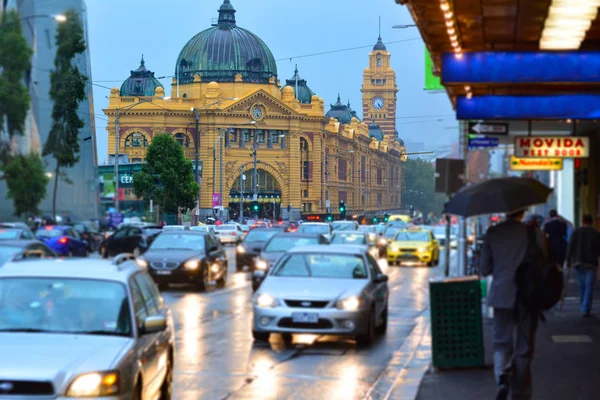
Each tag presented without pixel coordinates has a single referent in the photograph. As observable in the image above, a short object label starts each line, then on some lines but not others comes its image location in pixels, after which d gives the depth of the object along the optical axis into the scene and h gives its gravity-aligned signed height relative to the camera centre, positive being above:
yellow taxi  40.88 -2.20
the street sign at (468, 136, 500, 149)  20.08 +0.76
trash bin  13.04 -1.56
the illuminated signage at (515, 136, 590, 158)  20.61 +0.70
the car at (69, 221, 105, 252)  33.81 -1.34
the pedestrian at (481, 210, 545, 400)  9.81 -1.09
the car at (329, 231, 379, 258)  39.41 -1.76
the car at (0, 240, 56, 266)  17.77 -0.91
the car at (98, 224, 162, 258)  37.16 -1.71
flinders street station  120.38 +6.66
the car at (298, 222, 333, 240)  44.72 -1.62
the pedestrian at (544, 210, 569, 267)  22.45 -0.94
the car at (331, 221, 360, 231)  54.62 -1.88
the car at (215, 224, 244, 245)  64.25 -2.60
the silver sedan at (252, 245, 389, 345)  15.55 -1.51
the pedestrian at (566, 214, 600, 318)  17.95 -1.11
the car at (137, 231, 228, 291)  26.97 -1.70
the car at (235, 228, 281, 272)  35.72 -1.83
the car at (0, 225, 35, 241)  24.48 -0.92
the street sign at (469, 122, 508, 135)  19.47 +0.98
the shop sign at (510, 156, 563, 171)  20.88 +0.40
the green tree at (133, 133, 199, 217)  80.12 +1.11
